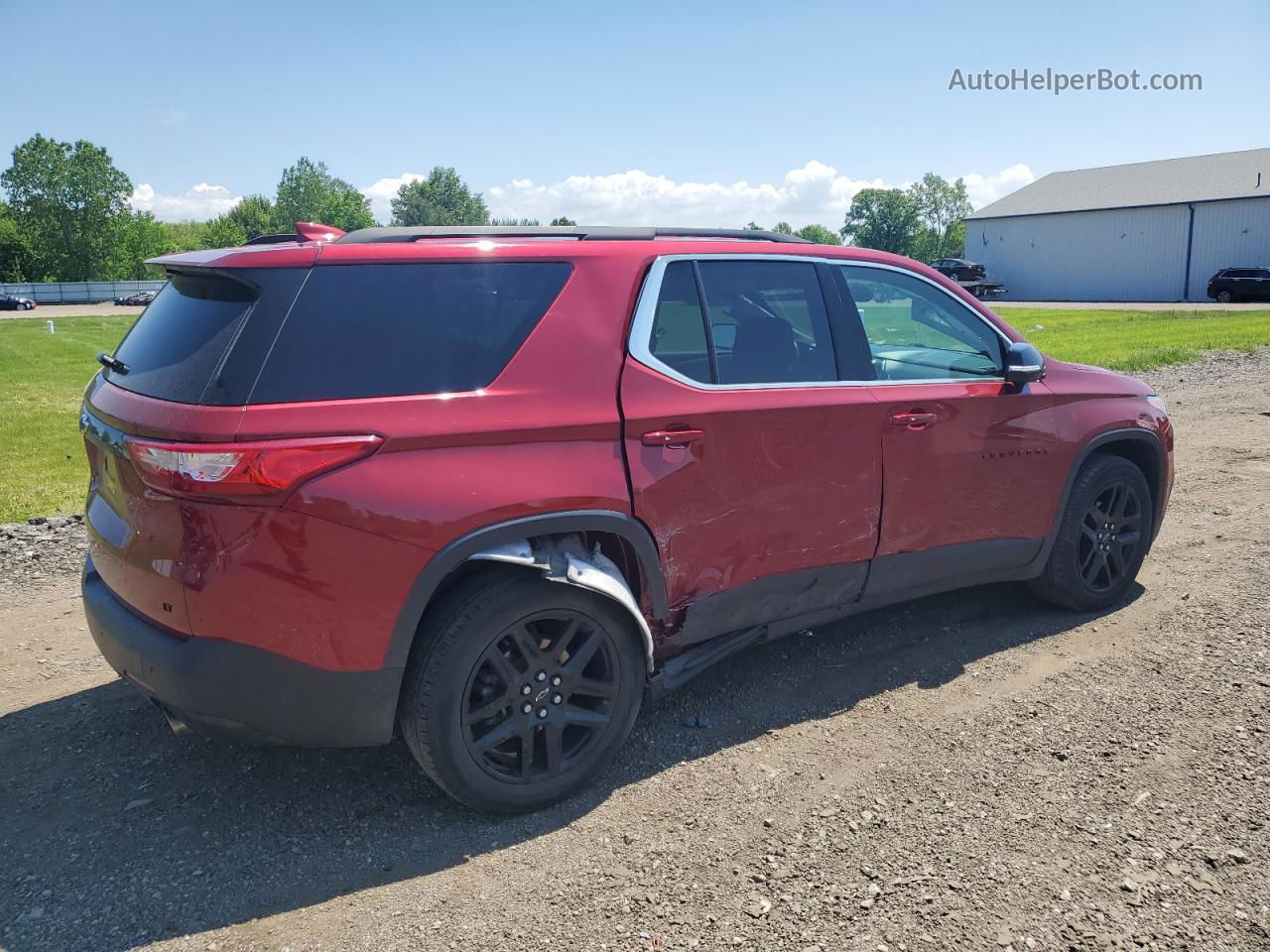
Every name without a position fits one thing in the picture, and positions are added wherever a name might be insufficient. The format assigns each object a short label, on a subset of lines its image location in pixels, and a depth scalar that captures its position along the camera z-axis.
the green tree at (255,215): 127.68
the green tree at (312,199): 128.12
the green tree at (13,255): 90.69
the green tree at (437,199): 138.62
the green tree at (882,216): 109.81
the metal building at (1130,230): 46.16
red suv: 2.83
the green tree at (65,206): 93.19
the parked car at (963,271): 48.79
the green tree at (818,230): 137.27
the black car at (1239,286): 38.38
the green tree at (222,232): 100.94
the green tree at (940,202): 128.38
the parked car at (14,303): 63.47
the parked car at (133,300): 65.48
